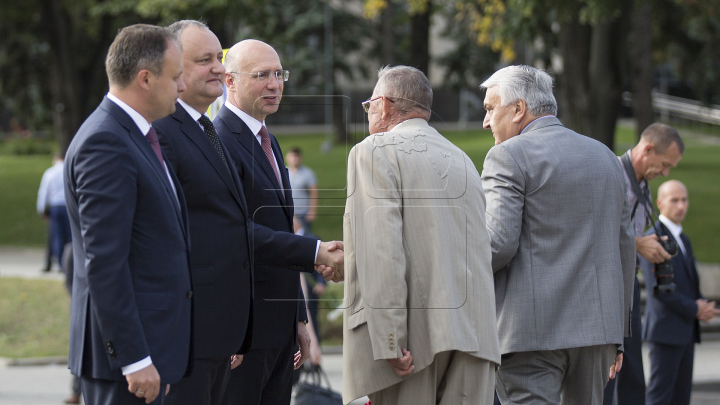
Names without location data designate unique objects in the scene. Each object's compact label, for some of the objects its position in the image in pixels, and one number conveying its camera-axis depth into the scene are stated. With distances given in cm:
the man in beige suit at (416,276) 627
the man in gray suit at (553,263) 734
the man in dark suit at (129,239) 530
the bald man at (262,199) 723
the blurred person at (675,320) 1076
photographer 962
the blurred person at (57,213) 2594
